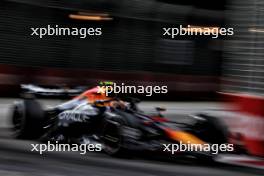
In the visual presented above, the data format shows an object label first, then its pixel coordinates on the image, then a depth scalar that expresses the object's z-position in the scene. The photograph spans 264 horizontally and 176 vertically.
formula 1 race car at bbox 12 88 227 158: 17.18
